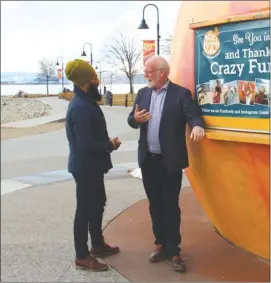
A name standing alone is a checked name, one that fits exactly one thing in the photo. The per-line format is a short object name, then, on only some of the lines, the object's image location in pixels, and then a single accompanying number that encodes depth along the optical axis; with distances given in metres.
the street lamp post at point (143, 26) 19.52
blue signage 3.41
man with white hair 3.75
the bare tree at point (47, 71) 78.31
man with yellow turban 3.68
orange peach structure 3.56
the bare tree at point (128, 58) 49.91
